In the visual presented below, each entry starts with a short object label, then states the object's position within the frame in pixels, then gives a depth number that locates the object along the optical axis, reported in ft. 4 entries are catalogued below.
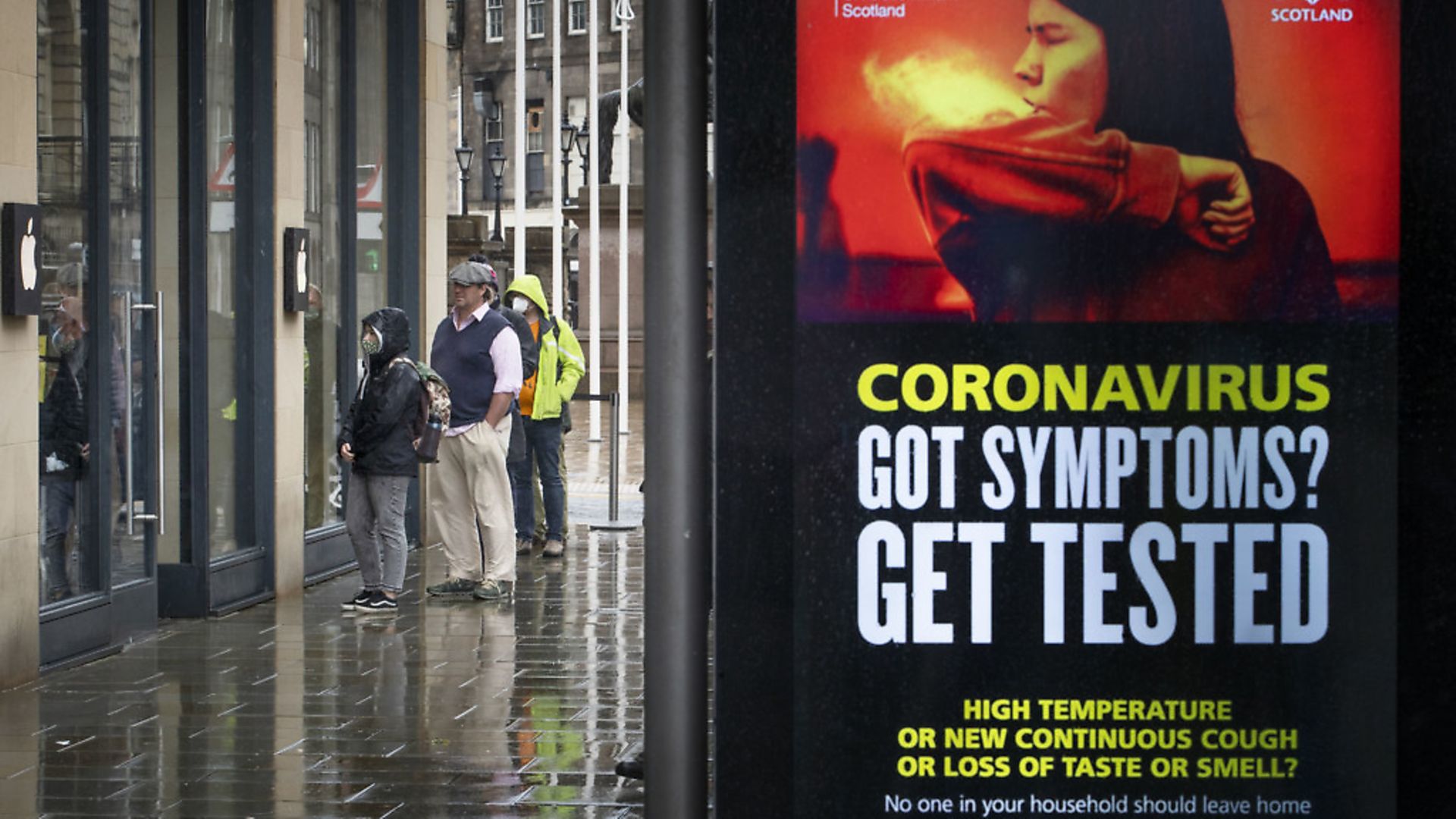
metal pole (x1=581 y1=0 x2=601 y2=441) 92.32
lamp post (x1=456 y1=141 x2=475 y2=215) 126.82
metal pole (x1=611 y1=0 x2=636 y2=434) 91.86
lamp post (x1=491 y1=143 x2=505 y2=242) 132.26
